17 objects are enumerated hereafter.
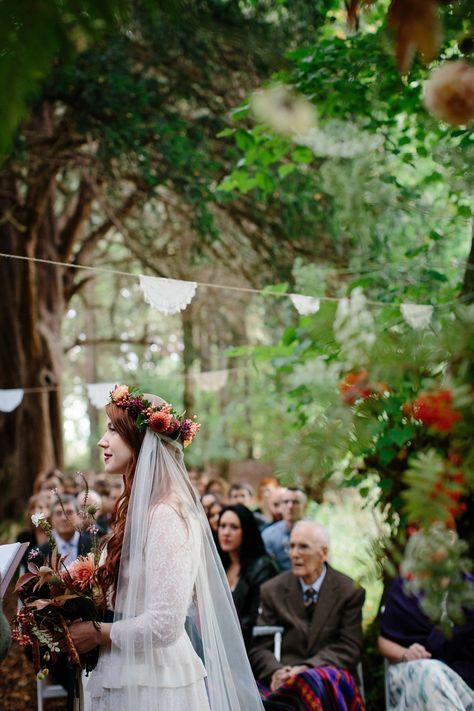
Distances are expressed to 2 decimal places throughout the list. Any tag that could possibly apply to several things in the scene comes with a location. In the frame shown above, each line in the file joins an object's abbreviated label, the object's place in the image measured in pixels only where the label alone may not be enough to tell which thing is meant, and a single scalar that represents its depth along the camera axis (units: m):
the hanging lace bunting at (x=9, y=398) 9.34
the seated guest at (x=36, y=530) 6.61
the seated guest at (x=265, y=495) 8.56
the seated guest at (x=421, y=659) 4.38
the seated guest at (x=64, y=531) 6.15
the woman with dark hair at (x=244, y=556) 5.65
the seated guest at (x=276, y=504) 7.16
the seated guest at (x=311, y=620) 4.85
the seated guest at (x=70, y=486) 8.12
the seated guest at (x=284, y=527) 6.62
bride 3.10
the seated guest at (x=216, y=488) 9.09
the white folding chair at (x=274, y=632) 5.20
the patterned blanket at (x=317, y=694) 4.66
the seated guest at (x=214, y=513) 6.73
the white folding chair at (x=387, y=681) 4.75
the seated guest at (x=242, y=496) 7.98
